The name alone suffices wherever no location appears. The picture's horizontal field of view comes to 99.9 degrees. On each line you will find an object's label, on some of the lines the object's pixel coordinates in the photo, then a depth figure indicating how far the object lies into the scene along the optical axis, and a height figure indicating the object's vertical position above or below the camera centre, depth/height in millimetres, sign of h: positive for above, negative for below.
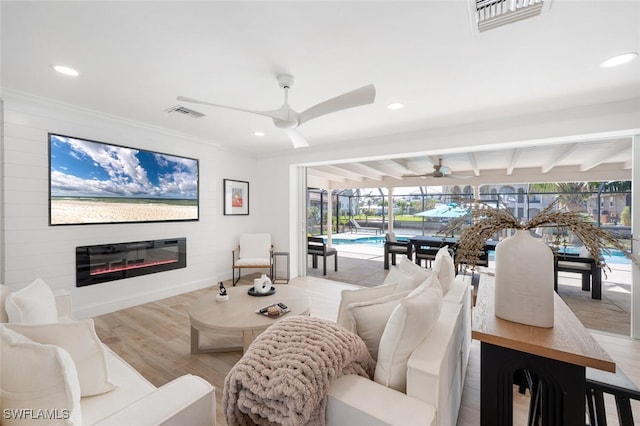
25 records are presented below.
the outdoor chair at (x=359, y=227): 12338 -696
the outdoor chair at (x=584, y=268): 3896 -844
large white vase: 1258 -326
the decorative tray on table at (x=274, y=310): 2260 -846
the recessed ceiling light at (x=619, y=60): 1967 +1149
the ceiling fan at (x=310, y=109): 1944 +831
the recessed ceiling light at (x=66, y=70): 2204 +1186
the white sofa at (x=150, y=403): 906 -703
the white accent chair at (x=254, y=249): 4863 -681
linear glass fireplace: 3184 -633
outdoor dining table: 5246 -631
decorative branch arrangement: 1190 -76
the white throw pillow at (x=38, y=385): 802 -530
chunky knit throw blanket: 926 -600
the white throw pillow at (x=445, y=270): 1913 -417
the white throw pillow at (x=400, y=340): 1152 -560
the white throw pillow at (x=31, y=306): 1330 -489
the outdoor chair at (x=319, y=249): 5418 -771
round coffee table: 2086 -871
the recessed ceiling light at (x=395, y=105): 2895 +1169
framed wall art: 4941 +281
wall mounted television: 3016 +360
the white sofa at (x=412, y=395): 950 -704
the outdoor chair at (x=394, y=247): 5676 -759
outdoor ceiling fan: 5688 +904
